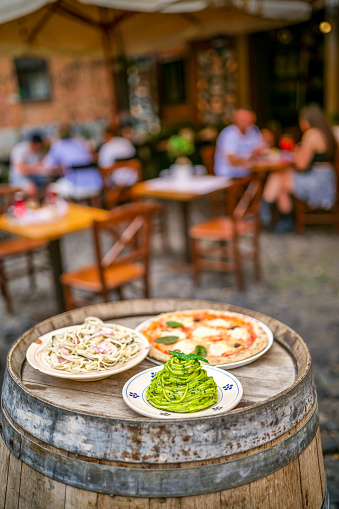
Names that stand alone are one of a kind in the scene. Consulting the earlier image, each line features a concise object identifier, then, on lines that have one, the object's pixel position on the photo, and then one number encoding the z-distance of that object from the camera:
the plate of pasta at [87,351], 1.63
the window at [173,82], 14.28
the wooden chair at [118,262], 3.70
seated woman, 6.45
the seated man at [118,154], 7.85
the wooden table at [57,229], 3.76
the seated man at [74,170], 7.52
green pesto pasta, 1.45
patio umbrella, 6.37
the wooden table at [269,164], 6.31
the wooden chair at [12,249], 4.71
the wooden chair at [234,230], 4.88
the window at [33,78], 12.79
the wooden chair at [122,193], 5.77
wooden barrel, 1.30
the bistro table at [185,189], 5.03
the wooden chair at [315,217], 6.48
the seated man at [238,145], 6.73
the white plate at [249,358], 1.70
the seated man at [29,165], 7.82
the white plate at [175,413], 1.43
